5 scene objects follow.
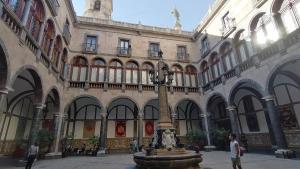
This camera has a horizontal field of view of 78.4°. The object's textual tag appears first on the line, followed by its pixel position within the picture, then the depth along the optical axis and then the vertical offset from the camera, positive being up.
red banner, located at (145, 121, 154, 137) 19.39 +1.46
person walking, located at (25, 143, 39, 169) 8.43 -0.40
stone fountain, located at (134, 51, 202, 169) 6.49 -0.29
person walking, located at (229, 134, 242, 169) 6.35 -0.39
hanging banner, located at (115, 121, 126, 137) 18.66 +1.39
